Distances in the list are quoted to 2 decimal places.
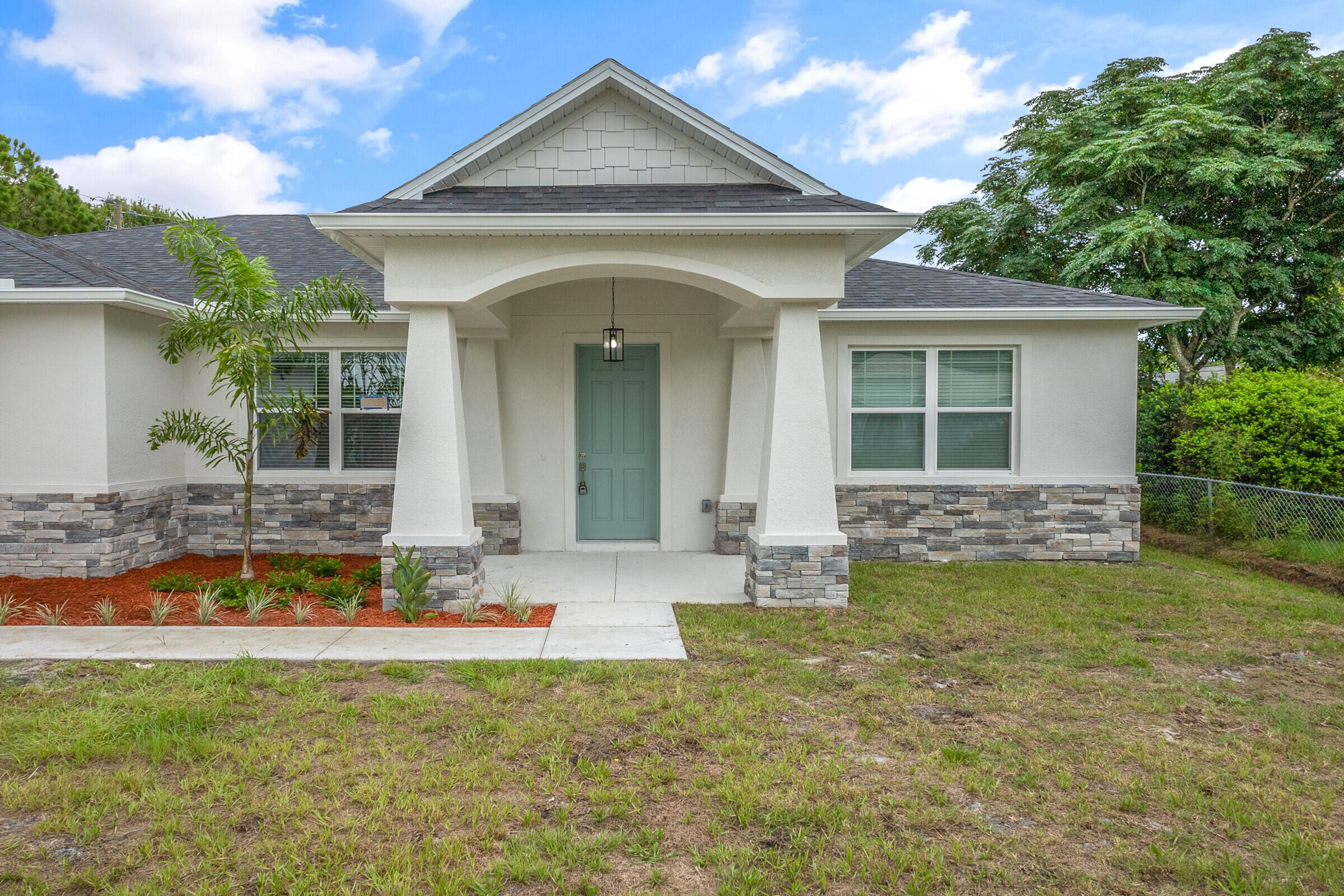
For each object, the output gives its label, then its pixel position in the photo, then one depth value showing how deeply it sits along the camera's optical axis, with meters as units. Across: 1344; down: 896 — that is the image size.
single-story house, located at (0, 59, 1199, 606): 6.83
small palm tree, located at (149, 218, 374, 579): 6.01
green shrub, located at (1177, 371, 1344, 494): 7.94
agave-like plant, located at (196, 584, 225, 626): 5.43
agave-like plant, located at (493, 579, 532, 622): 5.64
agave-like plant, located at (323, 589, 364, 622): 5.52
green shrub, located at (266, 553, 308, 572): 7.17
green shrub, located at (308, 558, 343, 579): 7.02
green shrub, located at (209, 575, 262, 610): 5.84
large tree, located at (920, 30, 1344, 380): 12.76
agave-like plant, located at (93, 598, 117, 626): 5.37
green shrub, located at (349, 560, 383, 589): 6.48
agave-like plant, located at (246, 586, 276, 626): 5.48
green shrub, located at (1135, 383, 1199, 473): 9.81
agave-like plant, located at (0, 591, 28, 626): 5.37
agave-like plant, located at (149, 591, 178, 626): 5.38
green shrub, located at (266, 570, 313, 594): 6.30
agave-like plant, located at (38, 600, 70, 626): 5.30
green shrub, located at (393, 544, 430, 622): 5.55
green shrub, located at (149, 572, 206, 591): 6.31
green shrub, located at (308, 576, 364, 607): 5.99
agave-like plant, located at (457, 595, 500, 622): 5.55
